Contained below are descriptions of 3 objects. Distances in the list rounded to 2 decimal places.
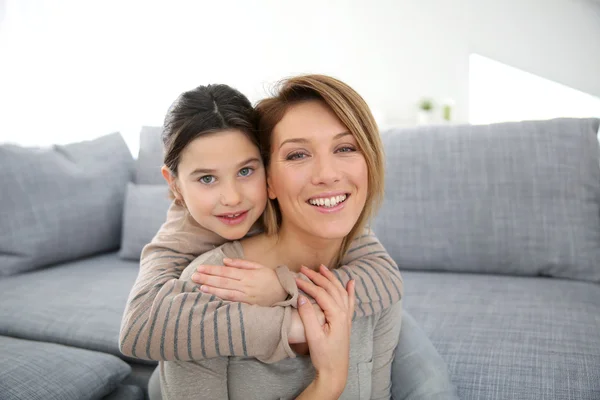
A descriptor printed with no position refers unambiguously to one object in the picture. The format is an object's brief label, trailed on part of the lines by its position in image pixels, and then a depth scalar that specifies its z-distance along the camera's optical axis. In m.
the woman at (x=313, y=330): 1.03
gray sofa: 1.49
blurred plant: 4.47
